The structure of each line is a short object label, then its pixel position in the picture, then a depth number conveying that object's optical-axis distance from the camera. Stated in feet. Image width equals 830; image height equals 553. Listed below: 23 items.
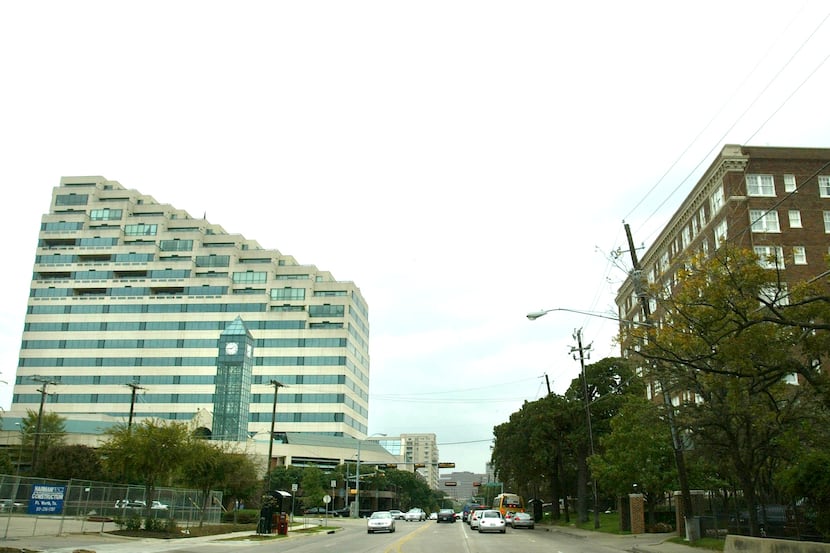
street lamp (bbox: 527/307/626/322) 82.28
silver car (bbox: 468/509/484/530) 151.43
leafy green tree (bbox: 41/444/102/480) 221.05
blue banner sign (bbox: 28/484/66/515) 98.63
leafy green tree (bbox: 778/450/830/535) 75.72
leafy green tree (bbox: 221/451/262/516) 172.12
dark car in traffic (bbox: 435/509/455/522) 224.74
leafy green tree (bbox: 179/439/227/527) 134.51
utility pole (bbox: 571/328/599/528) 154.25
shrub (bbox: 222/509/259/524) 186.80
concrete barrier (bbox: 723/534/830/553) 54.39
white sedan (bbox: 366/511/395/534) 145.28
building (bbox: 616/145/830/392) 174.70
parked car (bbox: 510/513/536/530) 171.95
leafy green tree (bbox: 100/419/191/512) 118.42
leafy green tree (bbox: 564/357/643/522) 174.81
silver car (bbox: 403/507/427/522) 256.52
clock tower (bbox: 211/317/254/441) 359.66
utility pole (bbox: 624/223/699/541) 91.25
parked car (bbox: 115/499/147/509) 137.49
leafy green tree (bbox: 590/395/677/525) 125.39
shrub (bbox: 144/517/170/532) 116.78
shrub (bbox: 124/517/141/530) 116.26
